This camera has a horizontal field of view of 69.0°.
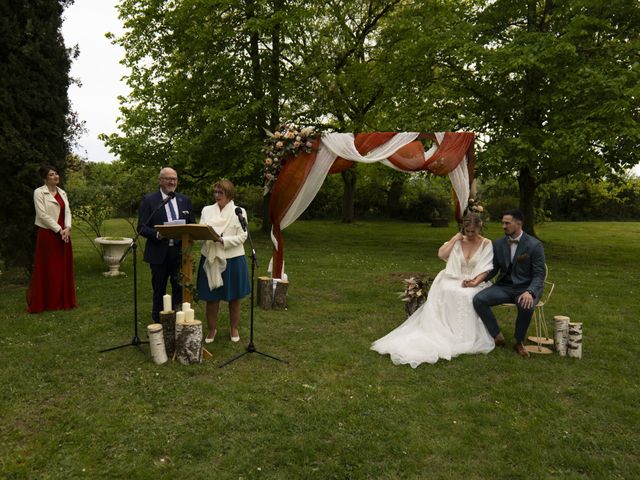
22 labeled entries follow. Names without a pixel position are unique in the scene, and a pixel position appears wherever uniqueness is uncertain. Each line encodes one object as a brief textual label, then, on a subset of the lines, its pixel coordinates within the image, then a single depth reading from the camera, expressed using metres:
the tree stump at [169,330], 4.92
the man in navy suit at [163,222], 5.46
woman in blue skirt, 5.04
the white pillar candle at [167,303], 4.91
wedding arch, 7.34
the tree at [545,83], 11.20
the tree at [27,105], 7.98
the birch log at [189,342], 4.77
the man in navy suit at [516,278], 5.32
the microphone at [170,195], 5.12
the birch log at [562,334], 5.27
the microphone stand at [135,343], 5.21
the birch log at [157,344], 4.77
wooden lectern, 4.62
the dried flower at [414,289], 6.71
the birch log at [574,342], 5.18
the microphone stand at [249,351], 4.88
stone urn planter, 9.46
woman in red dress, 6.54
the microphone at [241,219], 4.93
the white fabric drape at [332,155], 7.34
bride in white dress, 5.22
